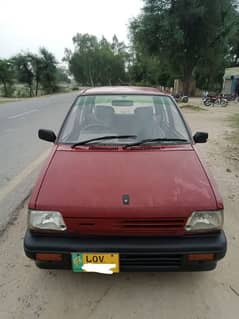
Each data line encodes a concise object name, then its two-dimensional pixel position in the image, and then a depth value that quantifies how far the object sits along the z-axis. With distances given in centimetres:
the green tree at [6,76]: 3697
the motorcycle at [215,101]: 2247
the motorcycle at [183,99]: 2197
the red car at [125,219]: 216
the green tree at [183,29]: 2684
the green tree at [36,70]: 4181
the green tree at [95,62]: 9031
